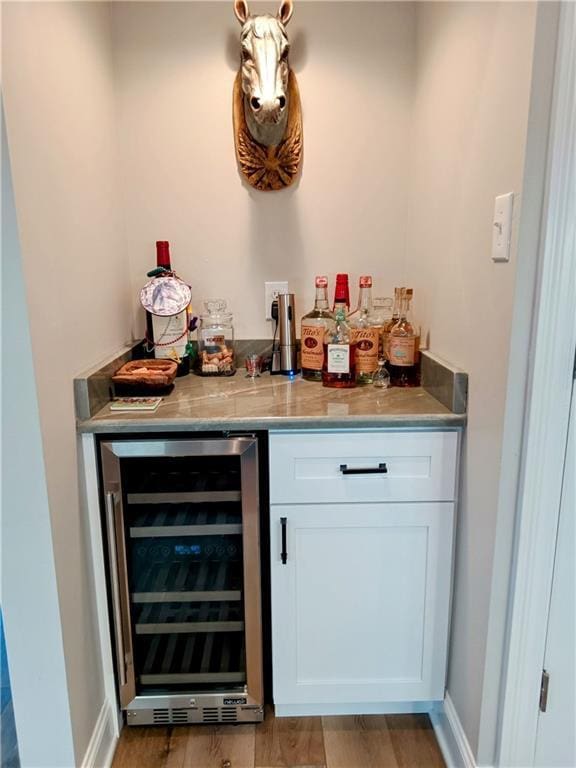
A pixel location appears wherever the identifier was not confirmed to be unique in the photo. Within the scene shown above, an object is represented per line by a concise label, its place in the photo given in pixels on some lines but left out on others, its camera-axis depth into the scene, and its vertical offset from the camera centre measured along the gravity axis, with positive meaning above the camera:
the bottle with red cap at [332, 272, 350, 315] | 1.54 -0.07
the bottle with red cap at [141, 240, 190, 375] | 1.59 -0.13
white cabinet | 1.27 -0.77
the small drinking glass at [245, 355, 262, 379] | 1.68 -0.32
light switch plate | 0.98 +0.09
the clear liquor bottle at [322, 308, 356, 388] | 1.49 -0.25
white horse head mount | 1.42 +0.49
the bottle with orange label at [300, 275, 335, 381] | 1.59 -0.19
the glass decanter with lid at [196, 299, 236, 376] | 1.68 -0.23
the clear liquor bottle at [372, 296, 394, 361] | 1.75 -0.13
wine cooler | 1.27 -0.82
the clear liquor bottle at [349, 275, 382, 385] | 1.53 -0.21
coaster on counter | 1.30 -0.34
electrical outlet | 1.76 -0.06
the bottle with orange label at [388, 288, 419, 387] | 1.51 -0.25
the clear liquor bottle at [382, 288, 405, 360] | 1.57 -0.17
